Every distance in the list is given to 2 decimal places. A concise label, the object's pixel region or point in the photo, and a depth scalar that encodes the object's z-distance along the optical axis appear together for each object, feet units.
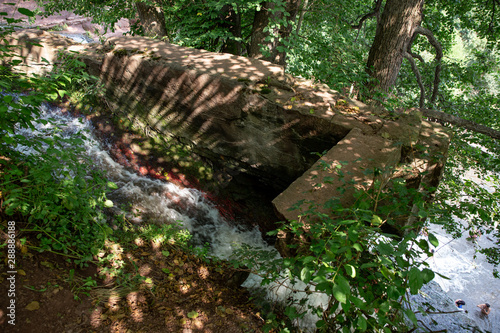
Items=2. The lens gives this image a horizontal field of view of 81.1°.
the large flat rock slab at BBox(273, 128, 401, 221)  9.29
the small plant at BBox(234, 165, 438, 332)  5.29
